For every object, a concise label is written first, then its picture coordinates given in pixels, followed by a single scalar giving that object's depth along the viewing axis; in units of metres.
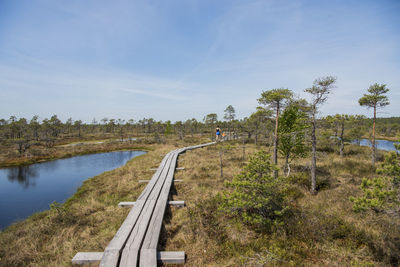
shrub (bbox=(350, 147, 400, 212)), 4.73
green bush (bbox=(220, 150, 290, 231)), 6.26
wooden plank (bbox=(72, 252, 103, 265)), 5.04
